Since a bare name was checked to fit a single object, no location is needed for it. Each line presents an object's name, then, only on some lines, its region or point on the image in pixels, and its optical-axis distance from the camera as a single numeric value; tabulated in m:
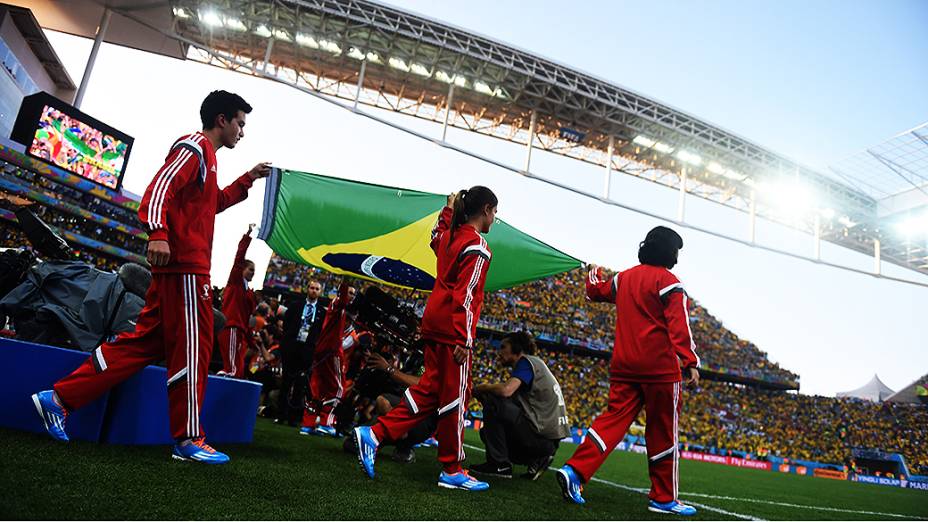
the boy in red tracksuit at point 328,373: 5.38
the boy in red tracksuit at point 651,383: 3.04
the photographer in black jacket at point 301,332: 5.80
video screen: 16.14
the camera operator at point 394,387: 3.70
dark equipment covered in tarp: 3.05
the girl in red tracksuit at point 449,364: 2.89
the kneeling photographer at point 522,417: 4.06
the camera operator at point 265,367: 6.65
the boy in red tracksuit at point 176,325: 2.40
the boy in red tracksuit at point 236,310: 5.48
